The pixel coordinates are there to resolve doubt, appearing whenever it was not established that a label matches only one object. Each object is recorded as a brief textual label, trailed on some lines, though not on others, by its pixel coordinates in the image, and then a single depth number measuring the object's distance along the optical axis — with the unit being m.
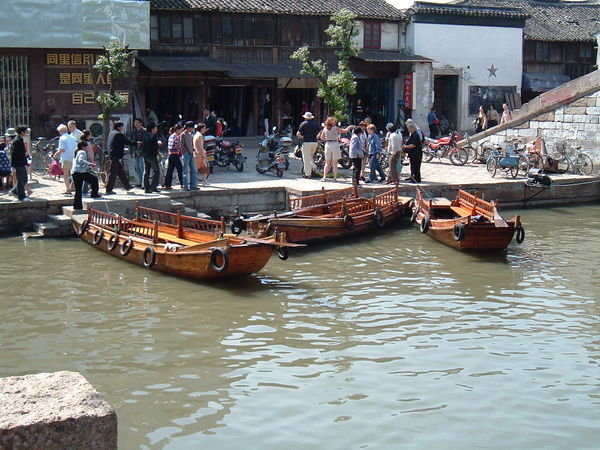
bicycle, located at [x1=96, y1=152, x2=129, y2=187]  17.66
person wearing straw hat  19.39
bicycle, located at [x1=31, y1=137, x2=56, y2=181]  19.31
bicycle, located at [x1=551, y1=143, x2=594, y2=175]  22.33
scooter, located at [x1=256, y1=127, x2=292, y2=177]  19.97
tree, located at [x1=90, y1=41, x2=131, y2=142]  18.61
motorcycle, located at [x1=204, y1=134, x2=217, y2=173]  19.51
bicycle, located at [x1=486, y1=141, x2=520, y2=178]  20.83
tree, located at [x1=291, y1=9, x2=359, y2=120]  21.30
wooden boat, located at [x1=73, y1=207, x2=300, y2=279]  12.29
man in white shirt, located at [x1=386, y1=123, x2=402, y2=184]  18.77
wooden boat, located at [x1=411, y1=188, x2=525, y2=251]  14.55
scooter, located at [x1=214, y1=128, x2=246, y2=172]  20.67
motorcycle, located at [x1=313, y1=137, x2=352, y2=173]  20.89
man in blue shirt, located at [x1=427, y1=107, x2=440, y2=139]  28.56
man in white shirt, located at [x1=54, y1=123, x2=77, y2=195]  16.56
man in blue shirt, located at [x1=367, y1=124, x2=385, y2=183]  19.36
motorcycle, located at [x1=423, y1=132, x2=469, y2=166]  23.33
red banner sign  29.77
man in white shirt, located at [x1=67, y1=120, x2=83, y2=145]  17.39
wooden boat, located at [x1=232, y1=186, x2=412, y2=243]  14.70
